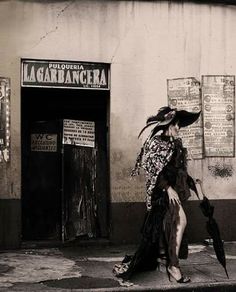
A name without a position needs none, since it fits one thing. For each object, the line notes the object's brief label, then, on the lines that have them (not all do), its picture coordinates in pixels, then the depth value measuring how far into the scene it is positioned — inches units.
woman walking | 271.0
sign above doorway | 365.7
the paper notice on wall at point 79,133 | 382.3
